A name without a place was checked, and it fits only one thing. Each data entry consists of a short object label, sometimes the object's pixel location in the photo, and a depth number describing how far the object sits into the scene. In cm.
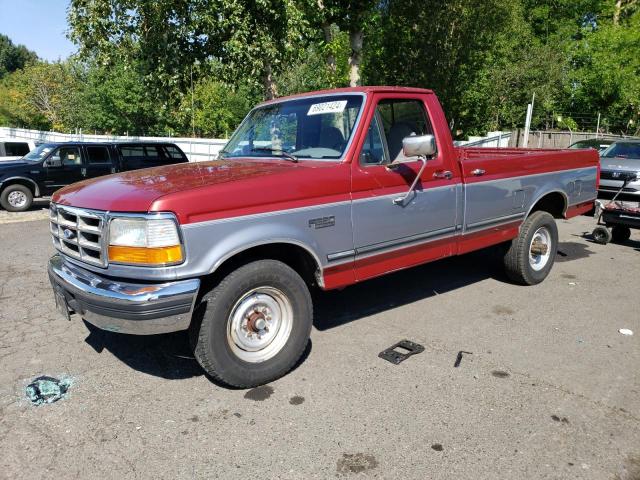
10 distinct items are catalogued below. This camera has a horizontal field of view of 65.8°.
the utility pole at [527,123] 1817
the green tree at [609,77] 2730
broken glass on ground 343
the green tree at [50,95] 4291
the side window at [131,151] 1295
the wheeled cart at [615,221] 748
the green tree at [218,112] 3337
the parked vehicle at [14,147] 1692
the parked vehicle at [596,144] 1261
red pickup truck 311
